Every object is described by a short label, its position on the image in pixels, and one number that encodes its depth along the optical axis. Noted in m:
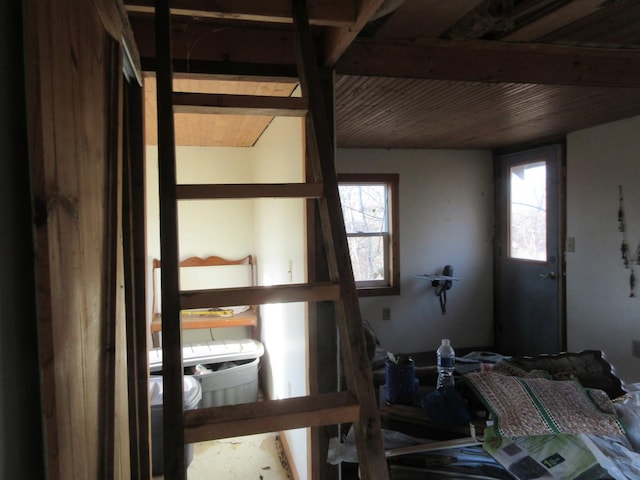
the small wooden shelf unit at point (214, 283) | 4.02
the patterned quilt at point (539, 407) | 1.53
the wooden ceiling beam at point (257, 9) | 1.48
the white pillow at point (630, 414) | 1.56
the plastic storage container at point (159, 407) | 2.76
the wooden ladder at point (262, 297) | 1.02
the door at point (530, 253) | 4.07
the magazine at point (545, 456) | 1.38
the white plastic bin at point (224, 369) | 3.46
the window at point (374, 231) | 4.56
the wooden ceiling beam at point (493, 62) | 1.96
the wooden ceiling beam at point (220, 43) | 1.76
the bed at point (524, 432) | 1.43
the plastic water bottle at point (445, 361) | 2.20
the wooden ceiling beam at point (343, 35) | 1.42
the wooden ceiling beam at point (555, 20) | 1.70
